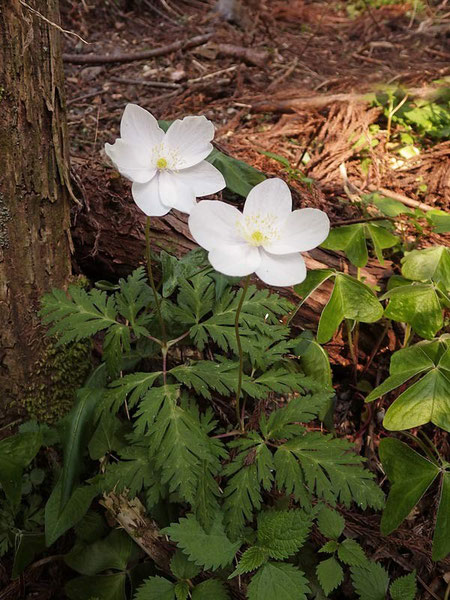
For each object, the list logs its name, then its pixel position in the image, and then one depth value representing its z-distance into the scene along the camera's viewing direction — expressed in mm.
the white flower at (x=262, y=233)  135
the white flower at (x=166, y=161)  152
